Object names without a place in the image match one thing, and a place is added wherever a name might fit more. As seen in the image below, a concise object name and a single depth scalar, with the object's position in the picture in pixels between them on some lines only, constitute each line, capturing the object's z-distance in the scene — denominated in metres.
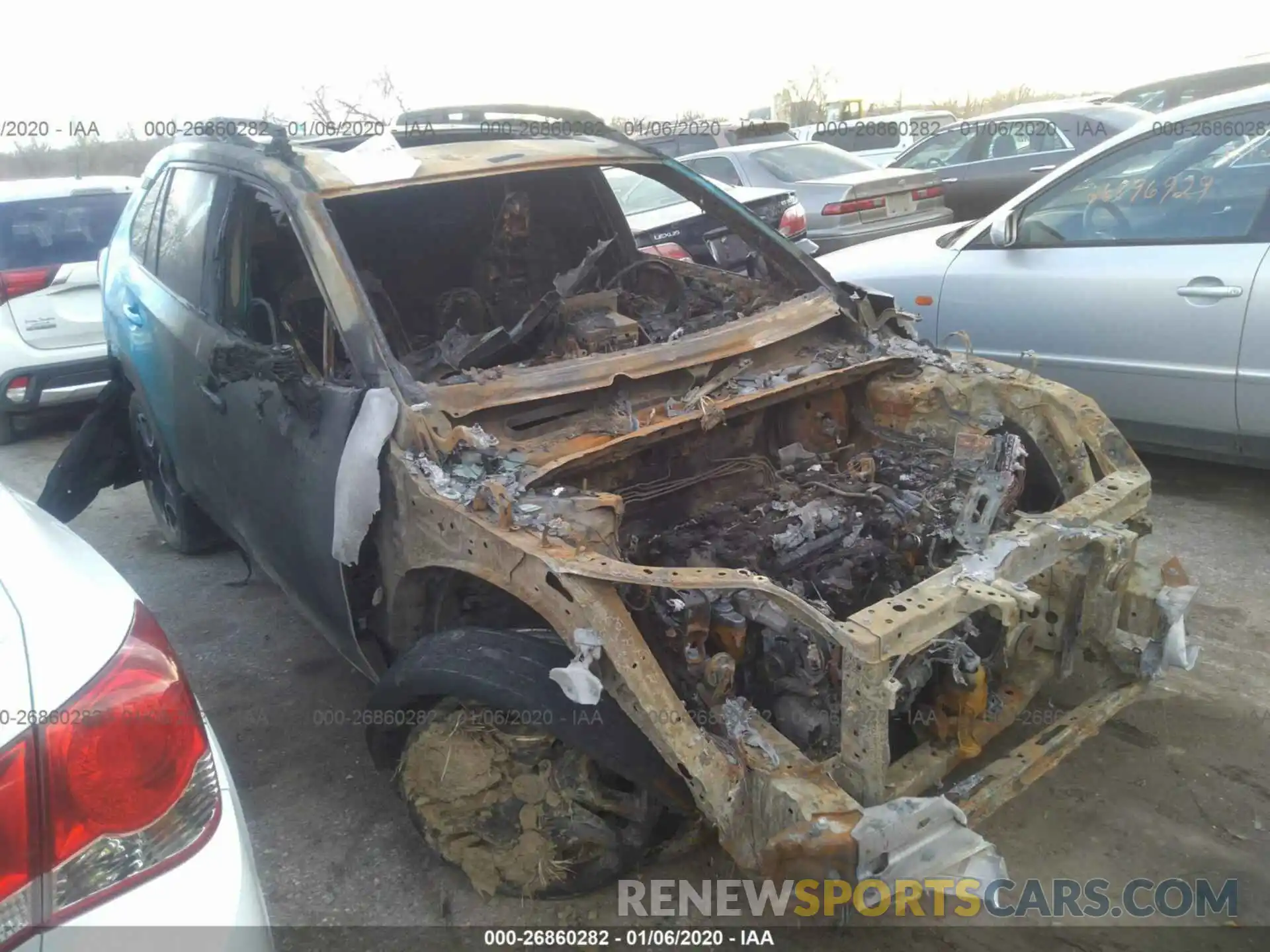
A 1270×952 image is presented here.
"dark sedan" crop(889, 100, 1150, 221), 8.66
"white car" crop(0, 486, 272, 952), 1.22
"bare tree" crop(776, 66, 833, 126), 25.06
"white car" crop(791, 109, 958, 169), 12.25
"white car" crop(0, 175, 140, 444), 6.17
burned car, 2.02
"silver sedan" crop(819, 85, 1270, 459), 3.81
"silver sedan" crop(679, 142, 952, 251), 8.05
